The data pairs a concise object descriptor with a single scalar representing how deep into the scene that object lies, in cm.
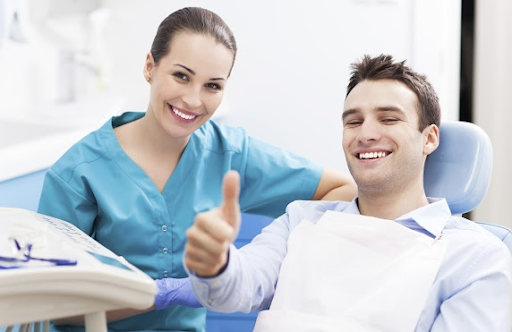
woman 210
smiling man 185
